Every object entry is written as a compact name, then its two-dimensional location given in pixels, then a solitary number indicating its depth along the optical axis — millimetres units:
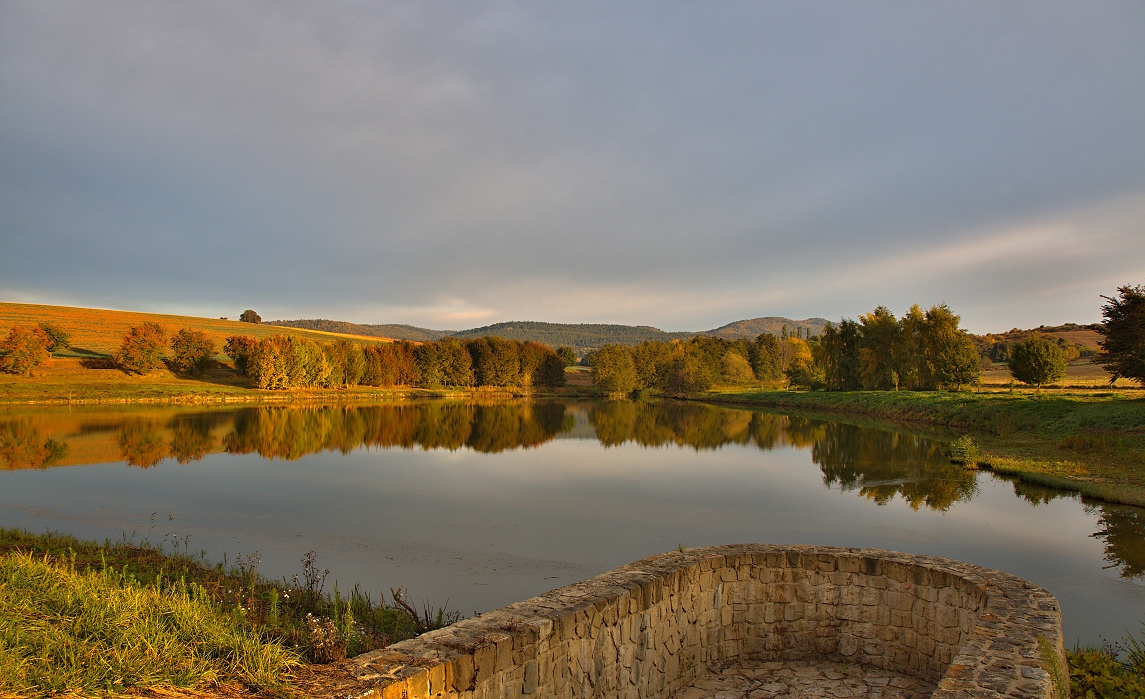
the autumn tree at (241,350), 59978
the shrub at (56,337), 55844
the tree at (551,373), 83688
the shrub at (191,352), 56469
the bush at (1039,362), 39938
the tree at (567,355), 89375
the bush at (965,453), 20155
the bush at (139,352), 52906
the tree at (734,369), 82812
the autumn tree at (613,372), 81688
